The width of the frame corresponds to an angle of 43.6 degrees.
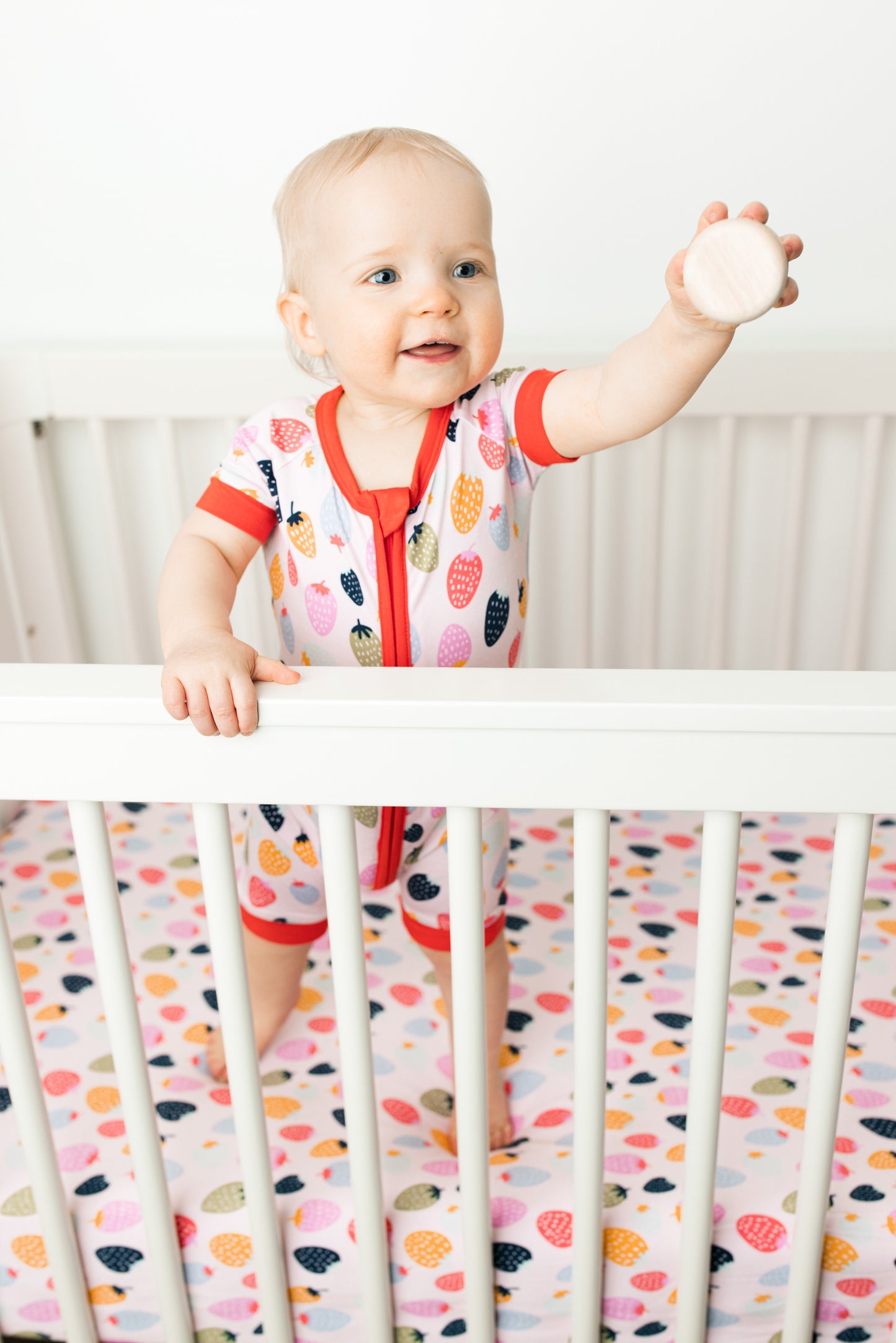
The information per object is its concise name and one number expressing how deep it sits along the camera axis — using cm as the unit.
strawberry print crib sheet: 67
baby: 62
